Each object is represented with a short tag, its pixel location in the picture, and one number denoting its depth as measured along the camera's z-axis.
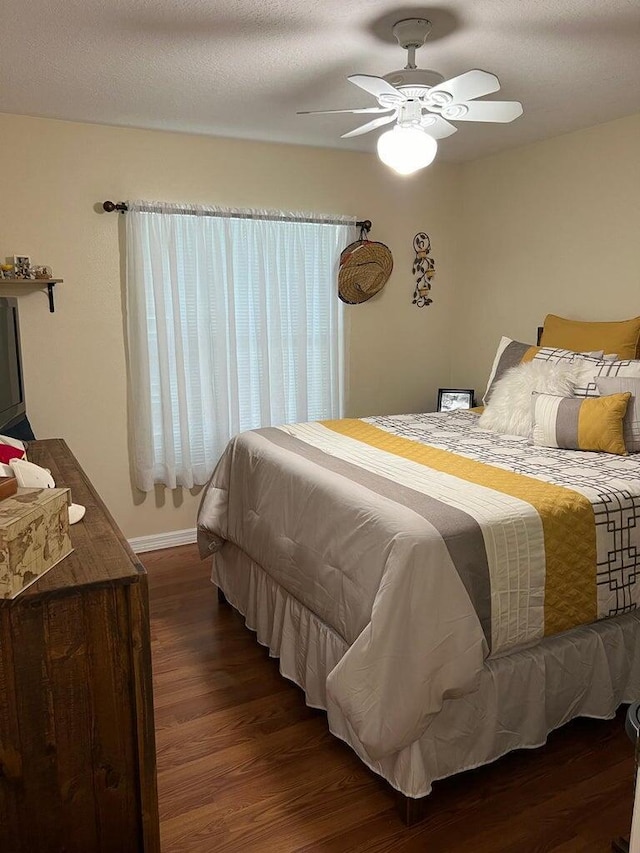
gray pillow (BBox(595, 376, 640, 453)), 2.75
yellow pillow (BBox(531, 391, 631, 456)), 2.72
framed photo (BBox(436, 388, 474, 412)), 4.56
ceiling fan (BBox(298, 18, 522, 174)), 2.26
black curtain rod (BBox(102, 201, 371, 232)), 3.55
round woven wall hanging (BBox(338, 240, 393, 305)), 4.24
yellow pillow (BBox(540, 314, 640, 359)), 3.24
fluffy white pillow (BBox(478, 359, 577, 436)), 3.03
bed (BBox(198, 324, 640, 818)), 1.83
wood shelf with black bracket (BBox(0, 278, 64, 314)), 3.29
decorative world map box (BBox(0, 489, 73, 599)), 1.20
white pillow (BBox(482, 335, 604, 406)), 3.27
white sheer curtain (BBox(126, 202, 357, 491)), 3.76
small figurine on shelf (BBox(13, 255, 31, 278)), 3.34
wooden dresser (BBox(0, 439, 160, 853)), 1.26
